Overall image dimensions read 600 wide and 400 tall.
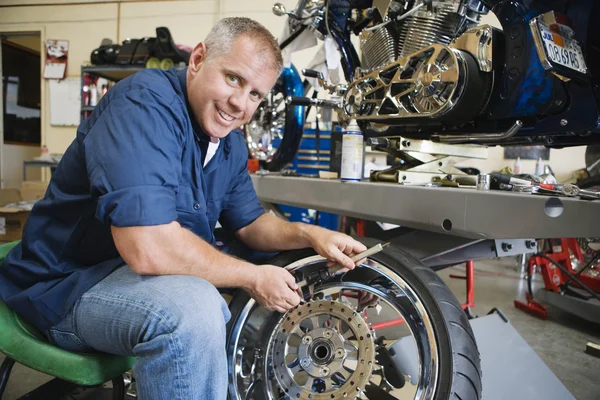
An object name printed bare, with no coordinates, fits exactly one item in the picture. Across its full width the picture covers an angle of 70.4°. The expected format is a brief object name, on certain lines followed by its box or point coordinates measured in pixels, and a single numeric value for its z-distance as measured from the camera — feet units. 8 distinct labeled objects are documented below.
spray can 5.05
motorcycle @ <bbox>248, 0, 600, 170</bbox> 3.74
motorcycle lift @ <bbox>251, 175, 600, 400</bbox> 3.01
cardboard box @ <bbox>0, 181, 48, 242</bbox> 11.93
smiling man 2.62
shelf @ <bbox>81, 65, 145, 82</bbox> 13.81
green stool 2.69
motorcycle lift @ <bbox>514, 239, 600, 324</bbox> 7.34
